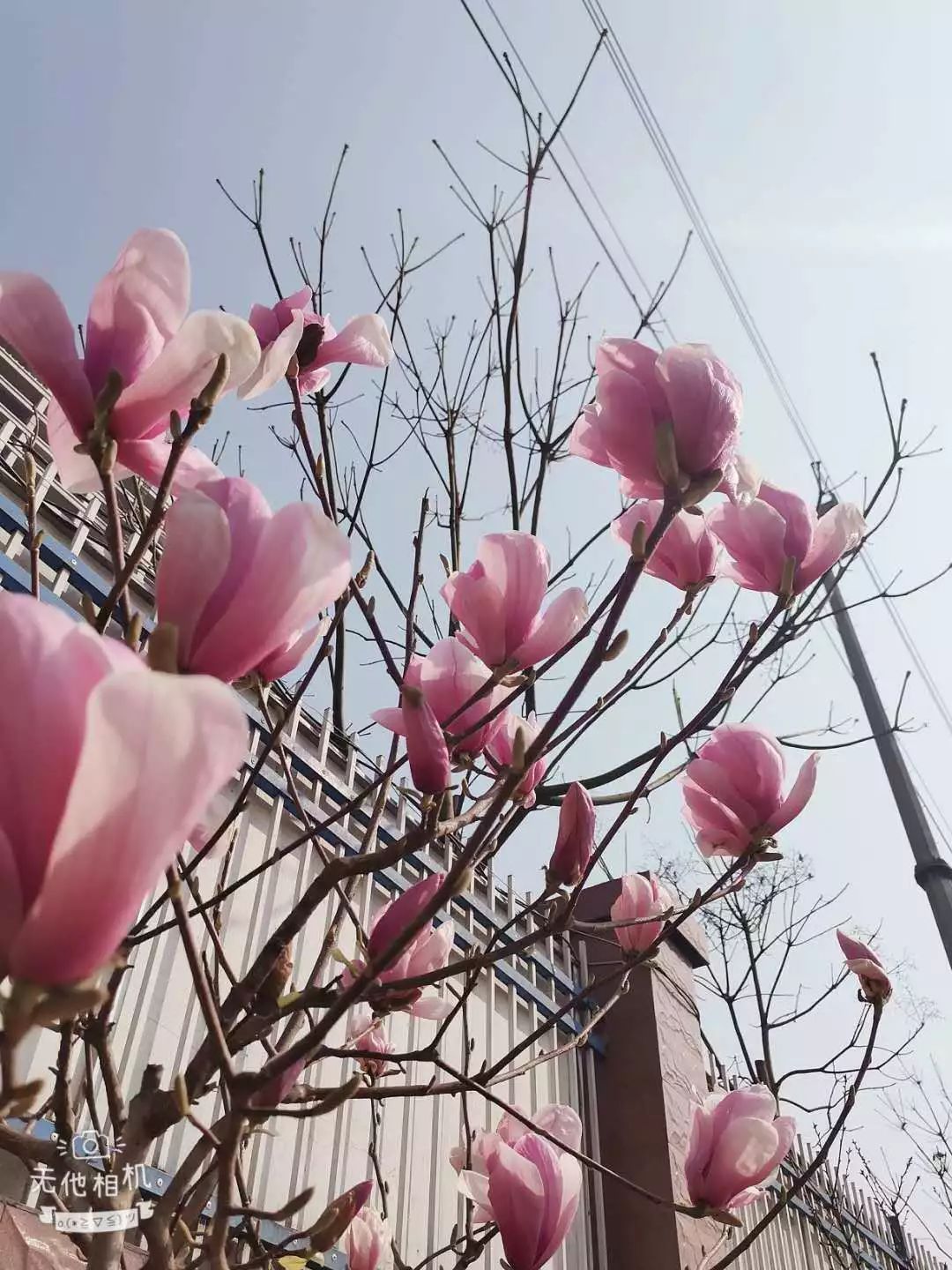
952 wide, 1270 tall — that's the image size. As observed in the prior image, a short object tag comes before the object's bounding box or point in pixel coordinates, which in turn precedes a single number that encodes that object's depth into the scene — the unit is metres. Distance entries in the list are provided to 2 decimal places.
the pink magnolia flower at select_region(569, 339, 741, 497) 0.70
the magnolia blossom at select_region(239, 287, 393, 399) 0.98
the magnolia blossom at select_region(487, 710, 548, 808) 0.92
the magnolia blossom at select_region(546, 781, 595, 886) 0.82
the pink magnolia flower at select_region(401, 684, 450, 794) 0.63
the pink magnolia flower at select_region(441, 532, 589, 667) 0.82
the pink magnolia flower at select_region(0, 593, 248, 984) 0.33
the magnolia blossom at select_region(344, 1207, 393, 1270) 1.14
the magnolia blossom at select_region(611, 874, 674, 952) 1.24
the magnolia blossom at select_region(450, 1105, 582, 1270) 0.86
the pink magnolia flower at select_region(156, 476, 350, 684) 0.48
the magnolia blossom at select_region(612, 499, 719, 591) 1.01
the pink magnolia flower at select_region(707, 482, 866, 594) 0.96
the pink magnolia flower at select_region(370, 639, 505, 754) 0.85
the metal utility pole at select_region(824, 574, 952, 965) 2.41
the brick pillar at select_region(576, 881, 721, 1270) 2.72
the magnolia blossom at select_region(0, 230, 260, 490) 0.57
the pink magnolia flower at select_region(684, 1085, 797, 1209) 0.97
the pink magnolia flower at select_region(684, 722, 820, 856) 0.93
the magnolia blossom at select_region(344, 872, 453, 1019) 0.77
